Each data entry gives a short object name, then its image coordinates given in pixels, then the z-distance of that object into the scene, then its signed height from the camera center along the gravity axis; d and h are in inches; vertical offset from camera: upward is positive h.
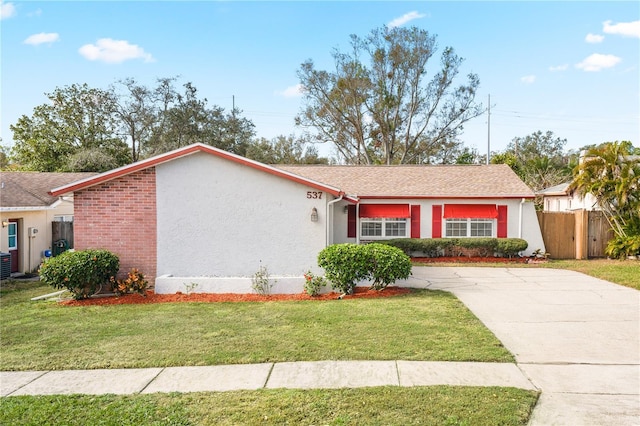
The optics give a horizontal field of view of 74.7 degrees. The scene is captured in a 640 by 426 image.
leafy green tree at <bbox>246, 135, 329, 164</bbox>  1779.0 +271.7
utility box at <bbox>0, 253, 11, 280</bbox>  511.2 -62.9
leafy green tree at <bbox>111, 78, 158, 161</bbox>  1536.7 +378.8
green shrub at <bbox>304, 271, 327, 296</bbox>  414.3 -69.8
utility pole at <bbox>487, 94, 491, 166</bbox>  1400.1 +291.4
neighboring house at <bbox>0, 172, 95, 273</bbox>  539.5 -6.3
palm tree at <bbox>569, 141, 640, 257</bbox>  641.6 +42.4
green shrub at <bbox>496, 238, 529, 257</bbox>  679.1 -51.8
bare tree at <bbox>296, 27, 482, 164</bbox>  1336.1 +386.9
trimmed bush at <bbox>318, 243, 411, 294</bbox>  402.0 -49.2
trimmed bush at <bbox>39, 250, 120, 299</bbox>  382.9 -52.2
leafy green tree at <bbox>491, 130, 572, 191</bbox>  1231.5 +127.9
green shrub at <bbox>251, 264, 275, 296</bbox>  416.2 -69.9
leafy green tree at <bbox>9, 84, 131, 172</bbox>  1385.3 +288.4
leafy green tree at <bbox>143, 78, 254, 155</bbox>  1514.5 +328.1
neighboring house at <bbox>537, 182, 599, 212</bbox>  770.8 +26.5
